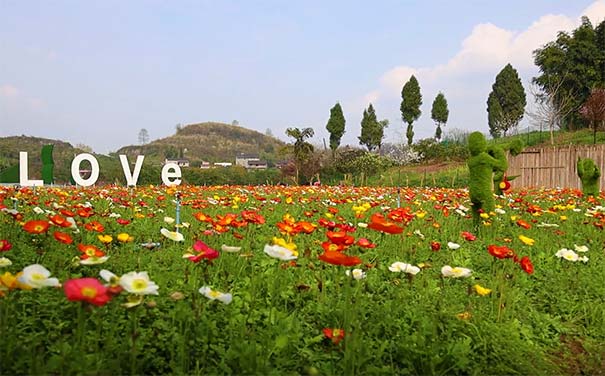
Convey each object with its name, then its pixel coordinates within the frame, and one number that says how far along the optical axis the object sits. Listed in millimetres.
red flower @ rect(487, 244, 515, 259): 2201
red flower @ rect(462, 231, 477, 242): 2995
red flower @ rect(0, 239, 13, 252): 1805
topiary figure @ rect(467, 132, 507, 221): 4785
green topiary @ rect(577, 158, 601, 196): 7645
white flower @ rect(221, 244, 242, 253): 1988
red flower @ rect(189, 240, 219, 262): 1699
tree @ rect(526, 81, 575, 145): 27609
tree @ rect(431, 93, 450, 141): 44062
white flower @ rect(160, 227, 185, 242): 2342
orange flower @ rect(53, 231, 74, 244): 1937
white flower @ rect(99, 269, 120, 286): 1398
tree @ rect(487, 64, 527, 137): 38375
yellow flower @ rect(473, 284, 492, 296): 2039
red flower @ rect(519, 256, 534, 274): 2100
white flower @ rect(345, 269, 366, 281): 2160
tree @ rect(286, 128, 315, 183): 28533
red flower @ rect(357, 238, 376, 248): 2182
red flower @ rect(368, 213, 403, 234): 1885
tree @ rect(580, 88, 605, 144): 21672
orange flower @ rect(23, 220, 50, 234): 1992
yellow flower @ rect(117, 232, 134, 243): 2294
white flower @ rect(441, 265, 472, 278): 2066
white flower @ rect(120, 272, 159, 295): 1355
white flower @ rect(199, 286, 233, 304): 1627
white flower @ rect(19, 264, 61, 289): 1332
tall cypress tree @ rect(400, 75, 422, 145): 42031
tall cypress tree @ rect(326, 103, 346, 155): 41219
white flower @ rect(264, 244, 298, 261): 1767
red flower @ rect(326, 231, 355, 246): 1950
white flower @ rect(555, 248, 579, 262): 2767
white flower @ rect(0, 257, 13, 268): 1683
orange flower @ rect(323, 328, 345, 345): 1788
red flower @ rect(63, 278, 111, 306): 1161
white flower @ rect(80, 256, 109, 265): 1666
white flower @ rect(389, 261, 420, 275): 2105
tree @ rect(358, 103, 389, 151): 44219
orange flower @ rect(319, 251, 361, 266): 1618
